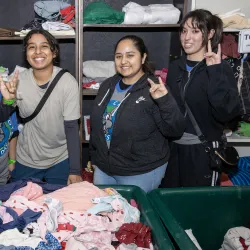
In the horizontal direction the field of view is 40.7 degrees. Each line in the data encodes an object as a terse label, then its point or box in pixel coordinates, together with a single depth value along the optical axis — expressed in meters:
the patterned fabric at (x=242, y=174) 2.83
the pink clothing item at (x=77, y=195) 1.54
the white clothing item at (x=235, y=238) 1.68
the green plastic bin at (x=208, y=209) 1.74
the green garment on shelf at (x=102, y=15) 2.67
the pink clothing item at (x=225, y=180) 2.67
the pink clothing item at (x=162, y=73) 2.96
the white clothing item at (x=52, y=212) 1.39
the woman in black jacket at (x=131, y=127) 1.90
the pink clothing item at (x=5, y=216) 1.42
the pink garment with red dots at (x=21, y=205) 1.46
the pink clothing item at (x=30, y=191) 1.54
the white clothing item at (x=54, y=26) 2.64
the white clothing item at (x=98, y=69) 2.93
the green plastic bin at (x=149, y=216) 1.35
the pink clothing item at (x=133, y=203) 1.65
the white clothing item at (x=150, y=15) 2.70
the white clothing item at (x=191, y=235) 1.67
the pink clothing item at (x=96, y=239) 1.36
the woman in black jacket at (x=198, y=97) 1.89
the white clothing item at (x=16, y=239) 1.31
